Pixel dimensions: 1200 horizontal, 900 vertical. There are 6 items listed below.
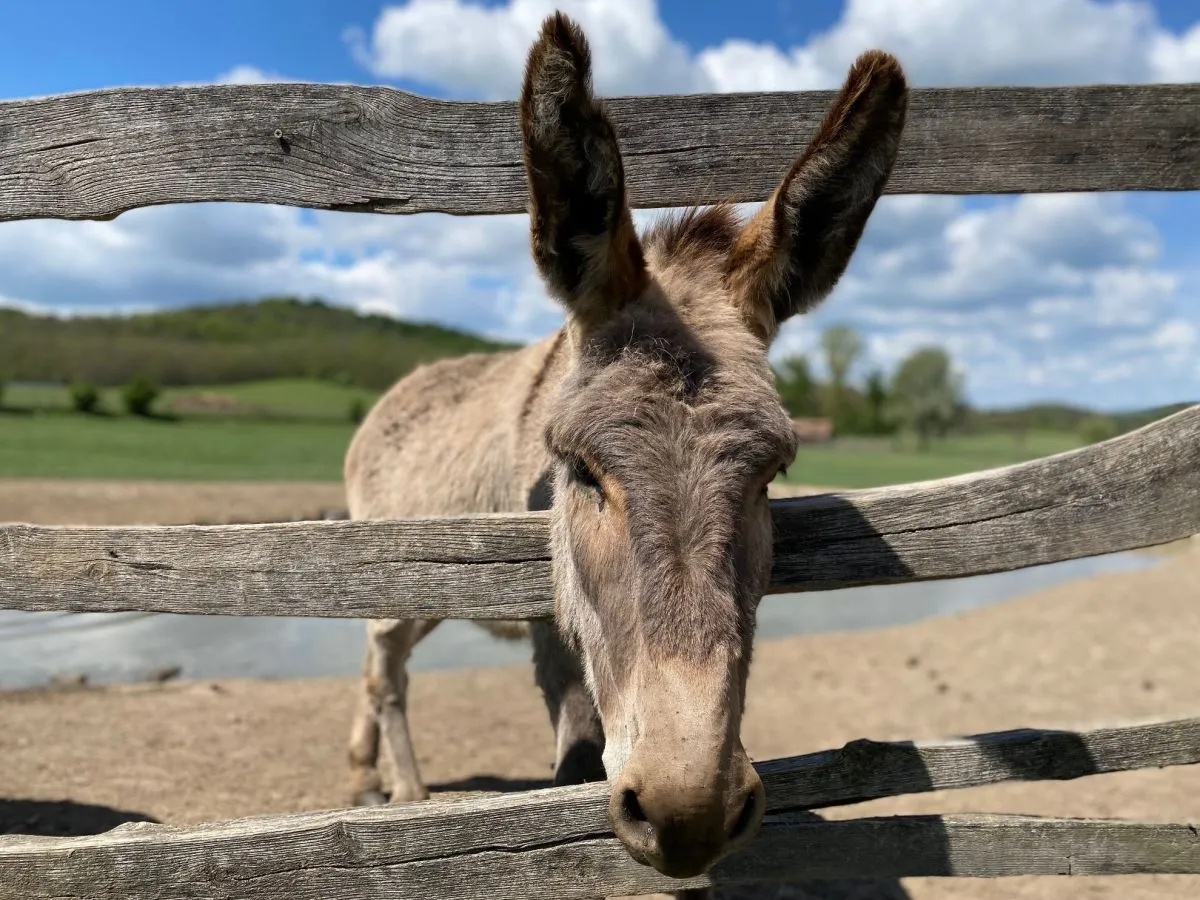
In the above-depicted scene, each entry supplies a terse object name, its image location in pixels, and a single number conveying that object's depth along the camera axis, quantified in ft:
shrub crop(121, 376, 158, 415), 147.84
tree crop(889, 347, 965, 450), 277.23
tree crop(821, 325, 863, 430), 295.89
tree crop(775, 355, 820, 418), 274.77
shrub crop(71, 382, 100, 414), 132.46
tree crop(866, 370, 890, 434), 291.58
